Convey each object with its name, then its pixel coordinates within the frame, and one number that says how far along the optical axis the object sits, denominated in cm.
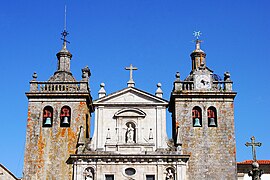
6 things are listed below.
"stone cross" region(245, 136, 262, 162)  2462
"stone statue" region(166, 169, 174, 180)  3238
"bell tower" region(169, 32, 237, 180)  3309
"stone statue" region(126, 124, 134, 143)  3331
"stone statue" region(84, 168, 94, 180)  3247
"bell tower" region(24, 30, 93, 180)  3316
